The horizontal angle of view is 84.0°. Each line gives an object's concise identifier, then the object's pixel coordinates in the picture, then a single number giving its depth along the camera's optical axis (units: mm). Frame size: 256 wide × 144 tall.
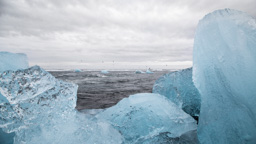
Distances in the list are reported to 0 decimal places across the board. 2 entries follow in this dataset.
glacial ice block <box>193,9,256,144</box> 2014
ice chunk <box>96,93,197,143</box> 2719
